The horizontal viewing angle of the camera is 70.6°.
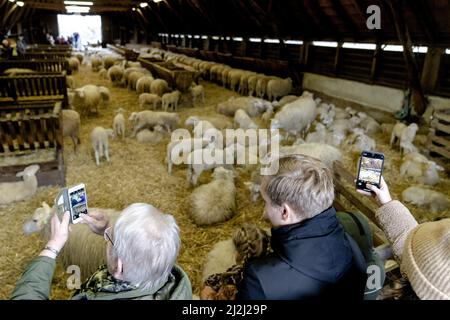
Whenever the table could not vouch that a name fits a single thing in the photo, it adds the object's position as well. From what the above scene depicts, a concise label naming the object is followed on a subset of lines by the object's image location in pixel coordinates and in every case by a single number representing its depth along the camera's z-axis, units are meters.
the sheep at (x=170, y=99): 9.41
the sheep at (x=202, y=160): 4.89
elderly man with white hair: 1.24
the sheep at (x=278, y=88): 10.95
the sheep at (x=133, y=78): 12.54
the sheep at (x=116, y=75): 14.05
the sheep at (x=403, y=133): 6.18
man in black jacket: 1.21
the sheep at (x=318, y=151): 5.00
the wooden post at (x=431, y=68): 7.29
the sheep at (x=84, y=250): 2.82
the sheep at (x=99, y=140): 5.64
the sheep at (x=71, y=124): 5.88
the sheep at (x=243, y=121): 7.50
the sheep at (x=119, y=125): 6.86
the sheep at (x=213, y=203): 3.98
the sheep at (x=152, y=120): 7.19
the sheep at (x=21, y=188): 4.21
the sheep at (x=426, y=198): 4.30
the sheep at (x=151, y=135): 6.89
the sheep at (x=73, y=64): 16.88
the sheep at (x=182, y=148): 5.40
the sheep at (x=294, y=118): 7.08
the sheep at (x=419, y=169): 5.05
